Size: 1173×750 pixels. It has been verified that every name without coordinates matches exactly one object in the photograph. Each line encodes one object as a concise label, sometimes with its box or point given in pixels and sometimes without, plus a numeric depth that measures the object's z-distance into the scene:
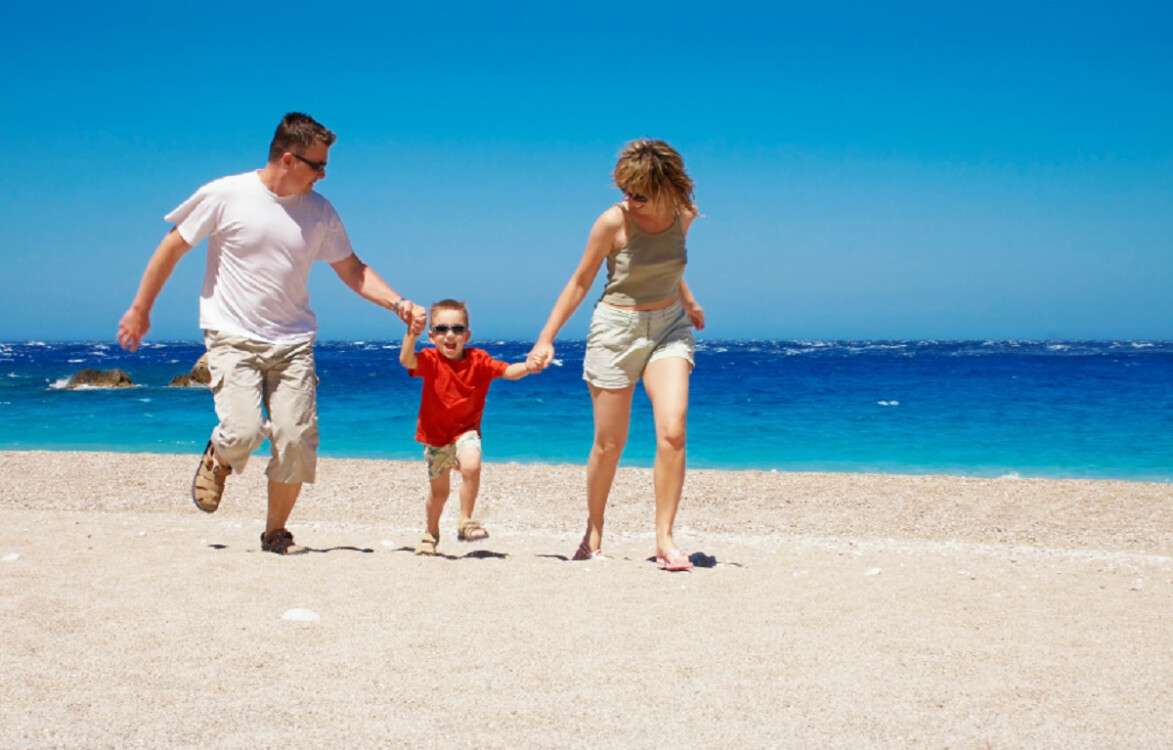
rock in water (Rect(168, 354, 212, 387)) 34.22
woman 5.10
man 5.08
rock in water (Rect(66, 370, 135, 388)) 33.91
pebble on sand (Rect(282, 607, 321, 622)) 3.89
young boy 5.66
